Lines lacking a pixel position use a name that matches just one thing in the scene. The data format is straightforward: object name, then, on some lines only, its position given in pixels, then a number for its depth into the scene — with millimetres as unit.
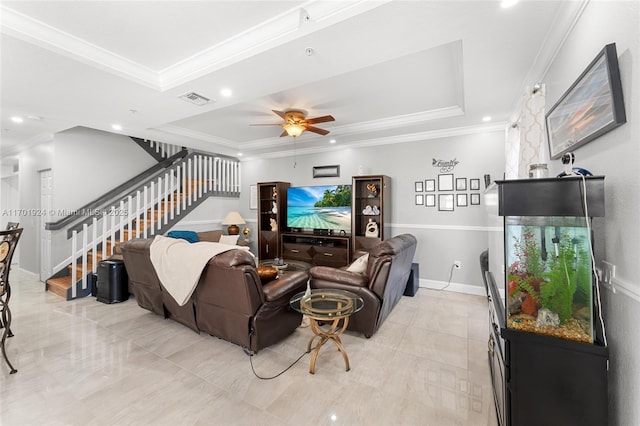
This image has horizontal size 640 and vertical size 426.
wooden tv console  4996
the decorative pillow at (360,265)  2910
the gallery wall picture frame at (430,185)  4469
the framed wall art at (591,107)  1209
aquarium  1194
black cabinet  1180
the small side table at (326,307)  2158
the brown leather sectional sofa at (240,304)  2229
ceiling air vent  2936
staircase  4195
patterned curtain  2271
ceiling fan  3402
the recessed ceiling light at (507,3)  1604
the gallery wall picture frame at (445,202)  4326
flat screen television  5043
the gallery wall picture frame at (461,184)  4218
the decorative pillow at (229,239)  5598
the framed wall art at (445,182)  4324
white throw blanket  2365
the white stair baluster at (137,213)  4717
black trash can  3758
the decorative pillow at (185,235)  5109
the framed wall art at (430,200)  4468
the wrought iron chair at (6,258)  2225
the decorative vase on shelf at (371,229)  4761
